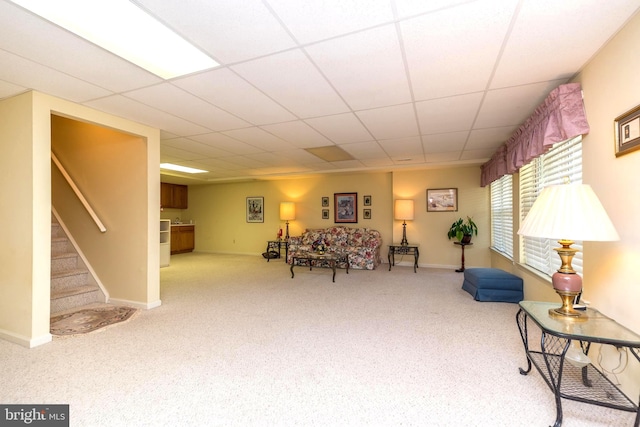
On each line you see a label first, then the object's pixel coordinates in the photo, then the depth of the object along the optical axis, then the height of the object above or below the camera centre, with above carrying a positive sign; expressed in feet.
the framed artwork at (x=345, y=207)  22.81 +0.66
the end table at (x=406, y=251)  19.21 -2.54
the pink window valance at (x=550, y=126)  6.66 +2.46
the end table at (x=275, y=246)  24.00 -2.71
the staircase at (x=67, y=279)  11.16 -2.67
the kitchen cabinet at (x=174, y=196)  27.48 +2.05
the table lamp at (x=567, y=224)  4.86 -0.18
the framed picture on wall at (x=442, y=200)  19.62 +1.05
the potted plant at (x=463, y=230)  18.35 -1.03
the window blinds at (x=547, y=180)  7.67 +1.14
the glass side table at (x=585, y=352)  4.60 -2.70
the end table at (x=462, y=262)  18.51 -3.20
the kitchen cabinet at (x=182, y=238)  27.20 -2.24
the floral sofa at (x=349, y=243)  19.39 -2.09
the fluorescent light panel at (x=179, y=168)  18.90 +3.42
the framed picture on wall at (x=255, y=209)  26.43 +0.62
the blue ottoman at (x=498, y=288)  11.74 -3.09
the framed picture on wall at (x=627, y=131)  4.89 +1.50
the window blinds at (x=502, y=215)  14.57 -0.05
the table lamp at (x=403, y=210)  19.77 +0.33
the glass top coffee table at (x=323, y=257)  16.56 -2.53
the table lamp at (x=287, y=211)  23.73 +0.37
